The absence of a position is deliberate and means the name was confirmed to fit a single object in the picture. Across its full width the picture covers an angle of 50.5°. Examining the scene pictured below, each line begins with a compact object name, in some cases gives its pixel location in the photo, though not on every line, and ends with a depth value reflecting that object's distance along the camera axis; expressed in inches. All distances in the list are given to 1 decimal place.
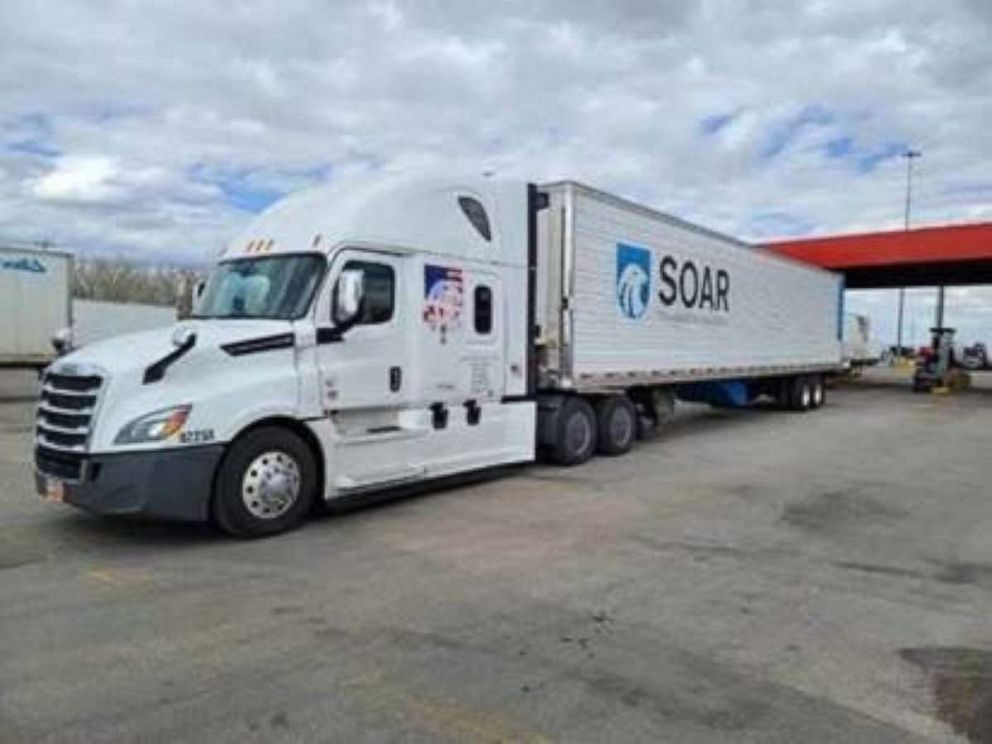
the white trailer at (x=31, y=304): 1039.0
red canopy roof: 1266.0
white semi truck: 342.3
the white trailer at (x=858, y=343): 1675.7
